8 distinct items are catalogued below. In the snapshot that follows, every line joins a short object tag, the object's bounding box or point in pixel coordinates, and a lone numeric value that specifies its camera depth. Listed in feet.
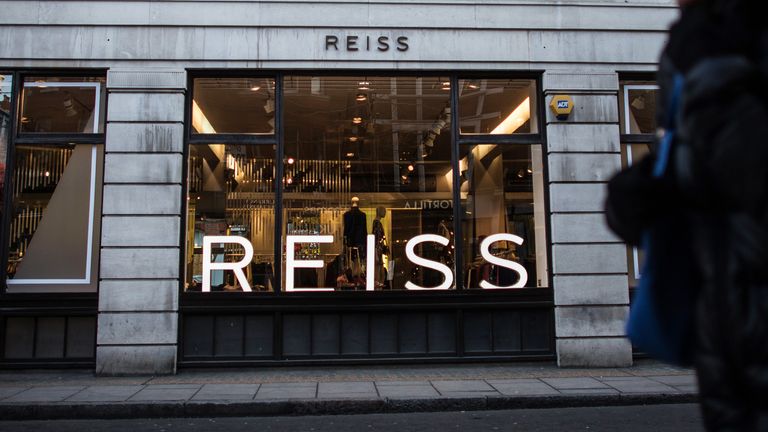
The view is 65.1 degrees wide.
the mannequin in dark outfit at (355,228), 32.30
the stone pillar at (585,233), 30.99
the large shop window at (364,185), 31.63
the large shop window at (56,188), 30.83
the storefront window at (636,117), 33.27
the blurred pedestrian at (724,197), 5.24
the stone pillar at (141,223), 29.58
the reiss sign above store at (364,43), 31.81
